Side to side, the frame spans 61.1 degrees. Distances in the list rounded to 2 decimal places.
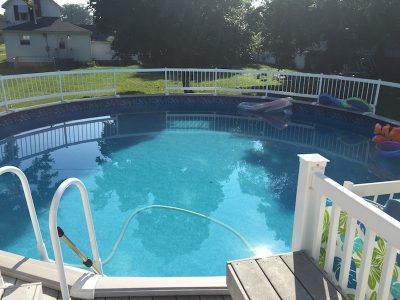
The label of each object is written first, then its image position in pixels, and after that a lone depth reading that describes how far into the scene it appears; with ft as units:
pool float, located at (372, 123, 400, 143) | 24.40
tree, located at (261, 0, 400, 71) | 41.50
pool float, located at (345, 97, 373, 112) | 31.81
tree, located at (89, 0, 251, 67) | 38.70
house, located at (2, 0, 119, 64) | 84.23
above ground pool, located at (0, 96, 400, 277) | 13.91
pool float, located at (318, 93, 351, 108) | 33.62
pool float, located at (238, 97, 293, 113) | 35.37
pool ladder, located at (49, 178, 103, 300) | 6.43
